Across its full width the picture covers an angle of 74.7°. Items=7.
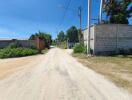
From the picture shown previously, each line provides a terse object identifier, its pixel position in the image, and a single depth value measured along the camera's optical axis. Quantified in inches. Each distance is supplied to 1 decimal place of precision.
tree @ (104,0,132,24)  582.3
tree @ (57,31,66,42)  2404.2
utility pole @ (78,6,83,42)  727.7
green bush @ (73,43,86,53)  540.6
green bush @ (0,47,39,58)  480.4
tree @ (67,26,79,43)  1729.7
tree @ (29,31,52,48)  1172.5
